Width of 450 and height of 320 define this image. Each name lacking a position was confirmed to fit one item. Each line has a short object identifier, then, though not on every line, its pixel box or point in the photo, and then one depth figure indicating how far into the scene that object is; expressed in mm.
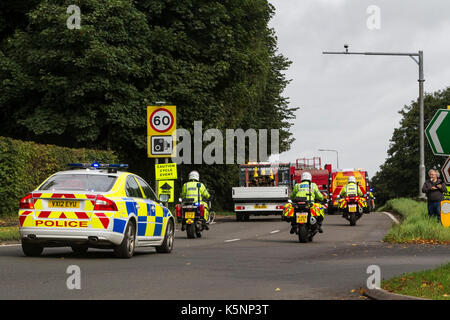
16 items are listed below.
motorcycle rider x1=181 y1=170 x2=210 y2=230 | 23031
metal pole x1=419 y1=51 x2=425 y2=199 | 35906
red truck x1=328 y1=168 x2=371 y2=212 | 54841
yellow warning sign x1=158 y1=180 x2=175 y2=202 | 26234
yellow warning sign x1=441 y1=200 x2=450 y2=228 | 20812
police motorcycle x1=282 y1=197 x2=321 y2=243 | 21203
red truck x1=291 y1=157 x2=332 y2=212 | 55156
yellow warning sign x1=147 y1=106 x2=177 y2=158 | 25578
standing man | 24766
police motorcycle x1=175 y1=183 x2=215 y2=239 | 23078
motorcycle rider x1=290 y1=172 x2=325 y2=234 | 21406
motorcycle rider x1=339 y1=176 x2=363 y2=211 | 31847
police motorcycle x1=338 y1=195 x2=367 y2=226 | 31391
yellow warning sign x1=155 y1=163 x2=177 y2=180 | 25984
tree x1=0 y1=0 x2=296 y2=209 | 33094
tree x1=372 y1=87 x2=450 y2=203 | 88938
